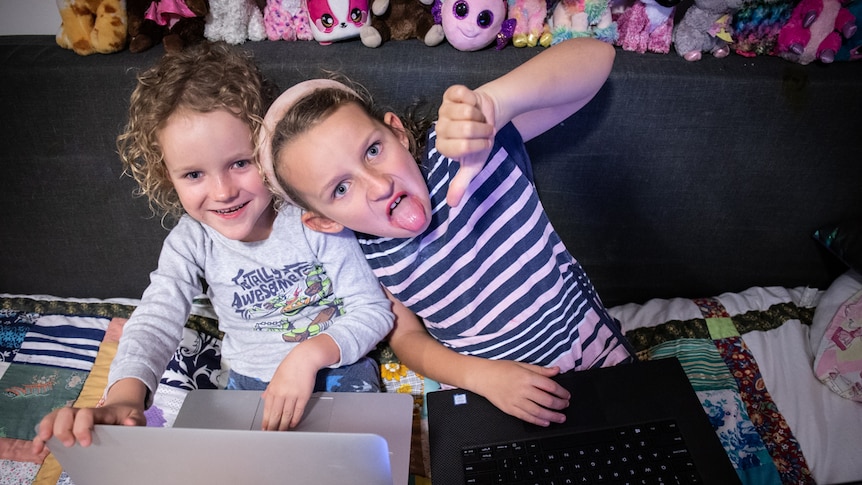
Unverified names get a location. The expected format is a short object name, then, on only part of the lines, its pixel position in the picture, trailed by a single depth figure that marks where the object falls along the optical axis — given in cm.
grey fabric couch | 110
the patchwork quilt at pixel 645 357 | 111
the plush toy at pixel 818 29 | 106
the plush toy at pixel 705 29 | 109
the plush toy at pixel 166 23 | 112
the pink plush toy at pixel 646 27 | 110
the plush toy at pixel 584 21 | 111
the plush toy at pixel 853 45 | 107
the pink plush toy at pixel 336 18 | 109
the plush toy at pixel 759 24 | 108
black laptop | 80
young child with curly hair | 93
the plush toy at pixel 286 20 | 114
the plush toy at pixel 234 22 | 113
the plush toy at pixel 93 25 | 112
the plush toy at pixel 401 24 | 112
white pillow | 114
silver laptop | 68
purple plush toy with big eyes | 106
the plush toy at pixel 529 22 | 112
